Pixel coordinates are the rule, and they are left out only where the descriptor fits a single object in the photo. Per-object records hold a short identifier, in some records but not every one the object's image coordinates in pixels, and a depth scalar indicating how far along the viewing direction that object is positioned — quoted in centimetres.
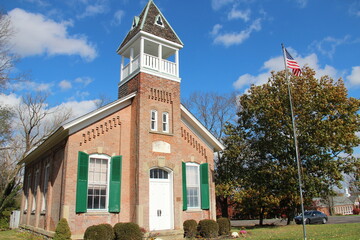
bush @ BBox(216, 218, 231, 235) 1603
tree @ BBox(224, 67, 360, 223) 2038
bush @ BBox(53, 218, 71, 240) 1231
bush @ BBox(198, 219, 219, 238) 1515
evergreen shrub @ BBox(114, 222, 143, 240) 1259
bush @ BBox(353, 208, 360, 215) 5923
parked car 2933
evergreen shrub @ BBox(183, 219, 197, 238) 1509
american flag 1490
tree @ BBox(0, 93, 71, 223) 3543
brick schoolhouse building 1404
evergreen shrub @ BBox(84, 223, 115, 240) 1209
